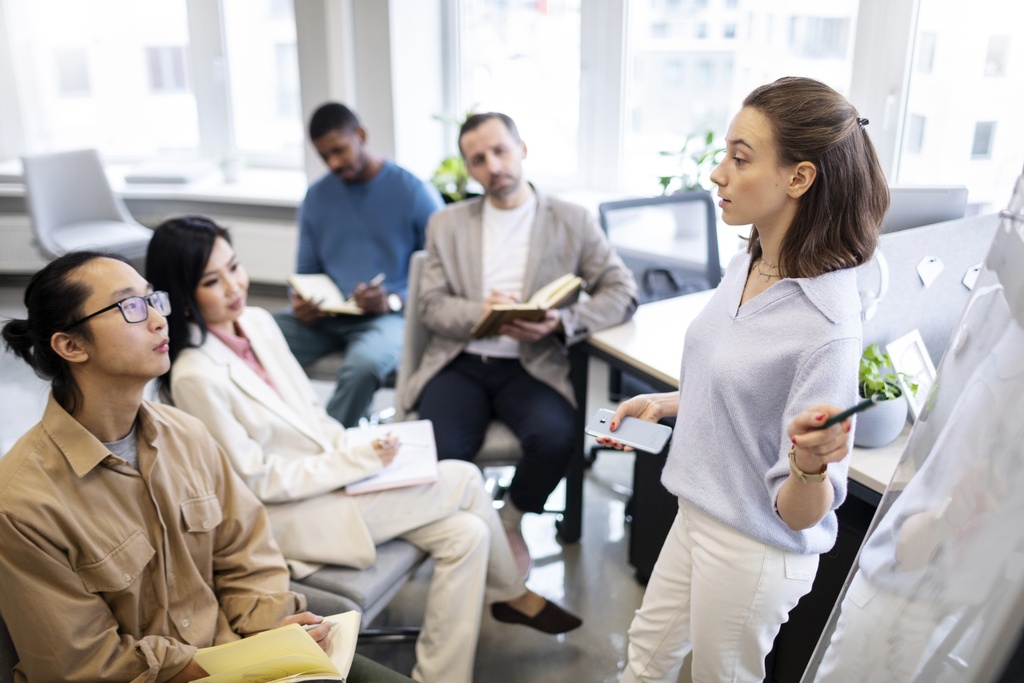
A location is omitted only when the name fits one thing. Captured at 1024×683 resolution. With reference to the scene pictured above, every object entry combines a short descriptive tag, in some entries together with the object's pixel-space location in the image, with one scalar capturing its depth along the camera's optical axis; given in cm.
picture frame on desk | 186
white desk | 216
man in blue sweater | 327
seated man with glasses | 137
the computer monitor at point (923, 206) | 223
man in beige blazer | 248
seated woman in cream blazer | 192
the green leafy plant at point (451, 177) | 389
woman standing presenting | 128
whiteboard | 83
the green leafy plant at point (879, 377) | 184
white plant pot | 178
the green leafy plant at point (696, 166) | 371
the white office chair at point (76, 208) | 440
